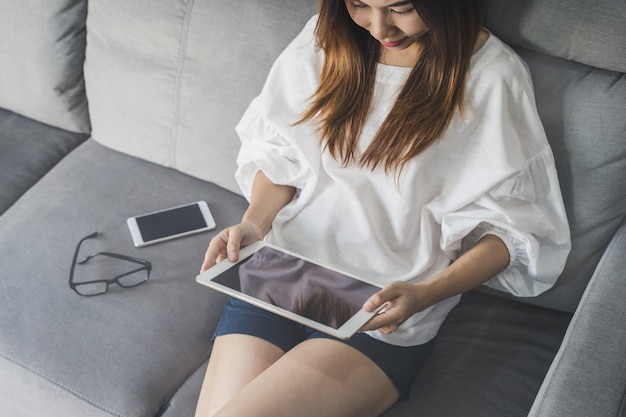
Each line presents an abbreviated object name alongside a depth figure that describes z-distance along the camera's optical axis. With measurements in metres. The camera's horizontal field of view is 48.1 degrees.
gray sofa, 1.23
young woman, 1.15
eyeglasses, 1.45
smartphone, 1.58
